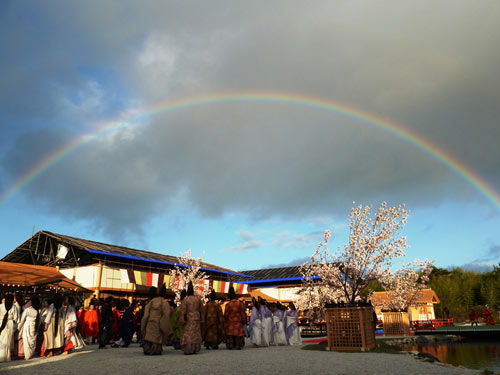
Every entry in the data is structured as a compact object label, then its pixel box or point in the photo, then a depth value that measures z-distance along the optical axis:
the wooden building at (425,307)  41.78
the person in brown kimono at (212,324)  12.18
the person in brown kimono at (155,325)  10.22
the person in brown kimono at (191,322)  10.38
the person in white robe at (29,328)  10.49
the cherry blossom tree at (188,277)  35.03
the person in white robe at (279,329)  14.66
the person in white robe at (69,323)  11.28
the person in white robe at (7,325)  10.23
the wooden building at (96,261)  31.83
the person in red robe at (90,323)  15.80
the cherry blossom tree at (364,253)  16.14
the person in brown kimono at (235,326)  12.19
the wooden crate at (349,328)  10.63
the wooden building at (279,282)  45.59
